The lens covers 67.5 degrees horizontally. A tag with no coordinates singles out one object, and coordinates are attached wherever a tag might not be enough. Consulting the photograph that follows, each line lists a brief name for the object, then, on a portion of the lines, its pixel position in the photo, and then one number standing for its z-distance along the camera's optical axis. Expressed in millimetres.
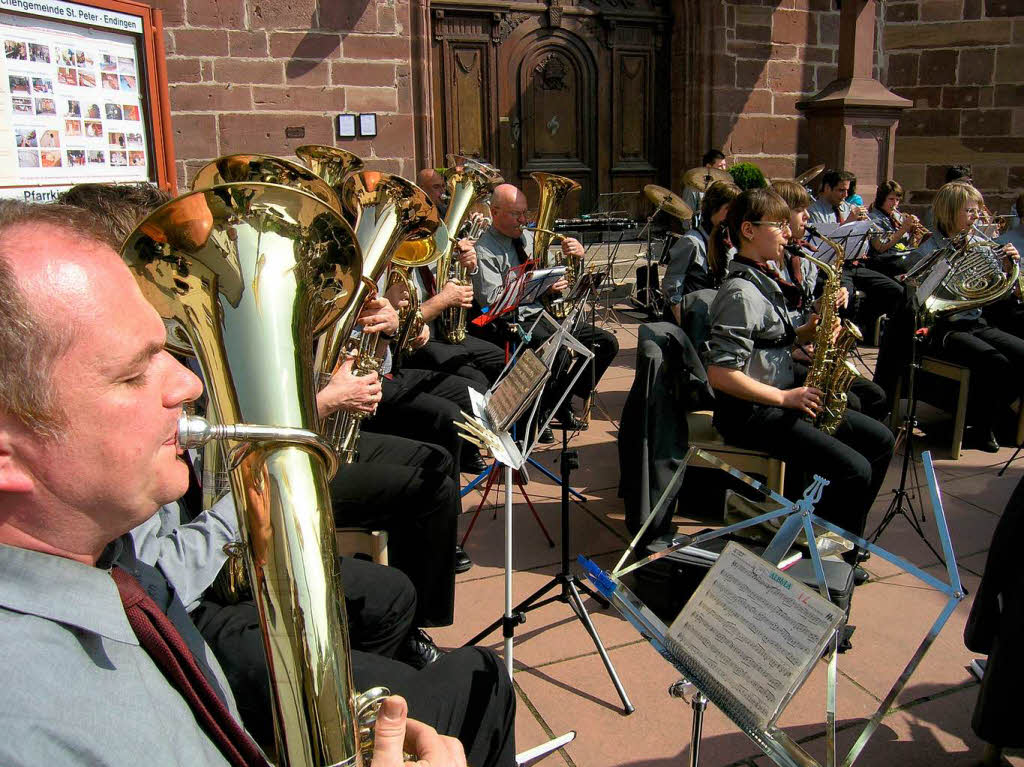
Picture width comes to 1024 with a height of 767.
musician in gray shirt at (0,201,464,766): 857
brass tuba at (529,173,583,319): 5328
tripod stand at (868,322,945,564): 3490
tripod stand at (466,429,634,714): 2428
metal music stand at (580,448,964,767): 1354
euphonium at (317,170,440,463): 2943
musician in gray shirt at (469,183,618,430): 4914
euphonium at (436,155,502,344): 4562
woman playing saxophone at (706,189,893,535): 3119
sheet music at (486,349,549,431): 2418
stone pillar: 8648
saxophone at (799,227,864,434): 3346
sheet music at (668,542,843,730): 1335
